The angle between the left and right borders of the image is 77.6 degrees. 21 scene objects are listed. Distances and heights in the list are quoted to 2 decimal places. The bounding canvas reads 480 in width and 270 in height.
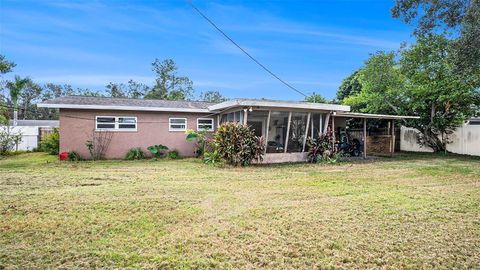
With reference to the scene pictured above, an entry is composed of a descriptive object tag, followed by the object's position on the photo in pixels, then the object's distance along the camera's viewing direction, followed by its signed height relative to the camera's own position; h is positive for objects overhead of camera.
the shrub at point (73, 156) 13.04 -1.02
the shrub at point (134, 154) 14.00 -0.93
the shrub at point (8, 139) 16.23 -0.43
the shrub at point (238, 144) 11.62 -0.28
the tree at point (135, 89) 34.66 +5.30
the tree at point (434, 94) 14.83 +2.45
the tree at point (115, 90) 34.94 +5.18
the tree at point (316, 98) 23.66 +3.25
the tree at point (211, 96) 38.88 +5.51
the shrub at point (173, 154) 14.51 -0.92
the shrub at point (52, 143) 15.48 -0.56
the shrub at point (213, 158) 12.17 -0.89
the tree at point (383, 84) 17.12 +3.31
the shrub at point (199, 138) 14.30 -0.11
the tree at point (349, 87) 23.91 +4.39
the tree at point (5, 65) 12.06 +2.70
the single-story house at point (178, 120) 12.47 +0.71
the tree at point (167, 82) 31.72 +5.77
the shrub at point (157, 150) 14.16 -0.72
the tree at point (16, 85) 15.62 +2.47
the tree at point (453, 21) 7.55 +3.46
